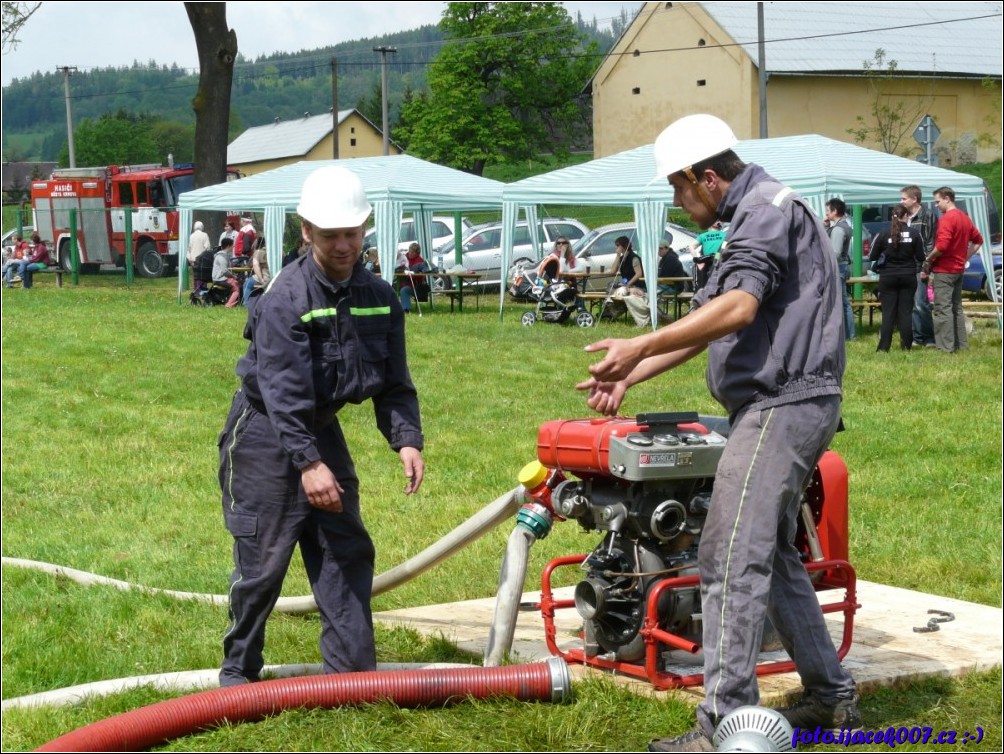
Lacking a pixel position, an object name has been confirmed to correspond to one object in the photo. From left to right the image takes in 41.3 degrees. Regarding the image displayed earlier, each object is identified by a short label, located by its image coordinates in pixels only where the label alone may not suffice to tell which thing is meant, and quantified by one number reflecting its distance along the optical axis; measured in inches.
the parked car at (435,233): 1248.8
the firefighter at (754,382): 158.7
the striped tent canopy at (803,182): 749.3
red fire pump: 181.3
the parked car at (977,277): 922.7
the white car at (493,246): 1159.6
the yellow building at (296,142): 3090.6
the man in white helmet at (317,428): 176.2
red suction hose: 164.1
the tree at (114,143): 3563.0
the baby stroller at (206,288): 1031.0
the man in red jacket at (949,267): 623.8
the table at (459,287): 941.8
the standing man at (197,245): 1063.6
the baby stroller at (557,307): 834.8
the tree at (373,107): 4018.2
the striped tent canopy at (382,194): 921.5
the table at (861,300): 753.0
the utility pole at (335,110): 2415.1
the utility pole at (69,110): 2561.3
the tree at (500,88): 2608.3
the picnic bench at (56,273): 1257.4
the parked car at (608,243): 1048.5
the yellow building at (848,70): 2020.2
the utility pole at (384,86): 2320.6
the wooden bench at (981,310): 786.8
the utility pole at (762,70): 1654.8
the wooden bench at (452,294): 950.4
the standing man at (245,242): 1115.9
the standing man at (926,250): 650.2
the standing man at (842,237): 703.1
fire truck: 1386.6
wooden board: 197.6
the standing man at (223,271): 1026.1
